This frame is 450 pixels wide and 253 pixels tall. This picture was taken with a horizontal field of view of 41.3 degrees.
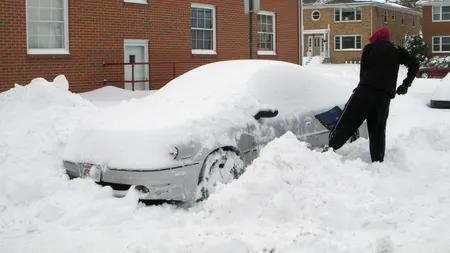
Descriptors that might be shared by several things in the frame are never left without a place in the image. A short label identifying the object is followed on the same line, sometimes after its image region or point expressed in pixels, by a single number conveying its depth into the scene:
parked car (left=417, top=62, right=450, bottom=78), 29.21
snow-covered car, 6.06
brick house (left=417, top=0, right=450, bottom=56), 46.62
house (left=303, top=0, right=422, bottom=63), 51.47
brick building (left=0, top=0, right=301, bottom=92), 13.77
